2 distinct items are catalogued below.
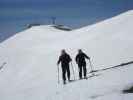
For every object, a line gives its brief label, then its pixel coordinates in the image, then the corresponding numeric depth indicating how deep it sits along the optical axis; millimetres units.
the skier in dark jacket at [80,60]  15484
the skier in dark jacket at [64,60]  15391
